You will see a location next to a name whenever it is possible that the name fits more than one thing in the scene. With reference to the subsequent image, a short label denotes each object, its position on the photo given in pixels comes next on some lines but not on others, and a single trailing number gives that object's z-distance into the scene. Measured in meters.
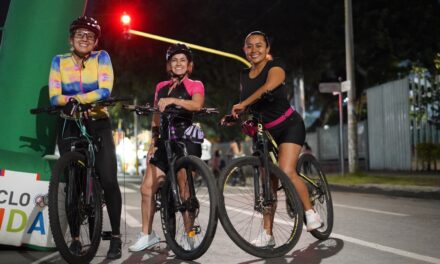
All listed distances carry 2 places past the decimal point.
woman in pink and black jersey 4.82
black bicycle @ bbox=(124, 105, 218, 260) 4.28
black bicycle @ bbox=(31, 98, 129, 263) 4.17
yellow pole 17.63
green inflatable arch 5.10
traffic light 17.87
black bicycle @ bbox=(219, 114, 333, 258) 4.39
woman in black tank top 4.83
